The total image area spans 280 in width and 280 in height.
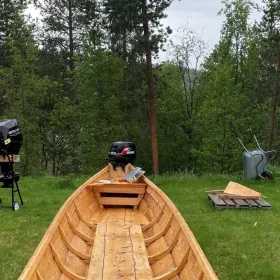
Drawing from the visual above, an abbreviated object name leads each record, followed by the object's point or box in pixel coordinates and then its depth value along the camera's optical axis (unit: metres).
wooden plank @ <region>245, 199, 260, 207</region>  8.47
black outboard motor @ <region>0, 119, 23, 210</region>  8.40
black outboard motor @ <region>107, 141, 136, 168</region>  10.41
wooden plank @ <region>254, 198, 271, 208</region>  8.45
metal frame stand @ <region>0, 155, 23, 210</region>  8.59
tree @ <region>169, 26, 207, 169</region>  26.39
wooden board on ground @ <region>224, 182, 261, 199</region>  8.93
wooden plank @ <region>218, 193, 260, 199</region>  8.90
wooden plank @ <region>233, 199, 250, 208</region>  8.45
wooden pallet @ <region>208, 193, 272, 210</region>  8.45
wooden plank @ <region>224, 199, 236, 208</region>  8.52
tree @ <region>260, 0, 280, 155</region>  17.95
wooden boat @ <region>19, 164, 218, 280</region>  4.02
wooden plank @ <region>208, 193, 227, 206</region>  8.52
